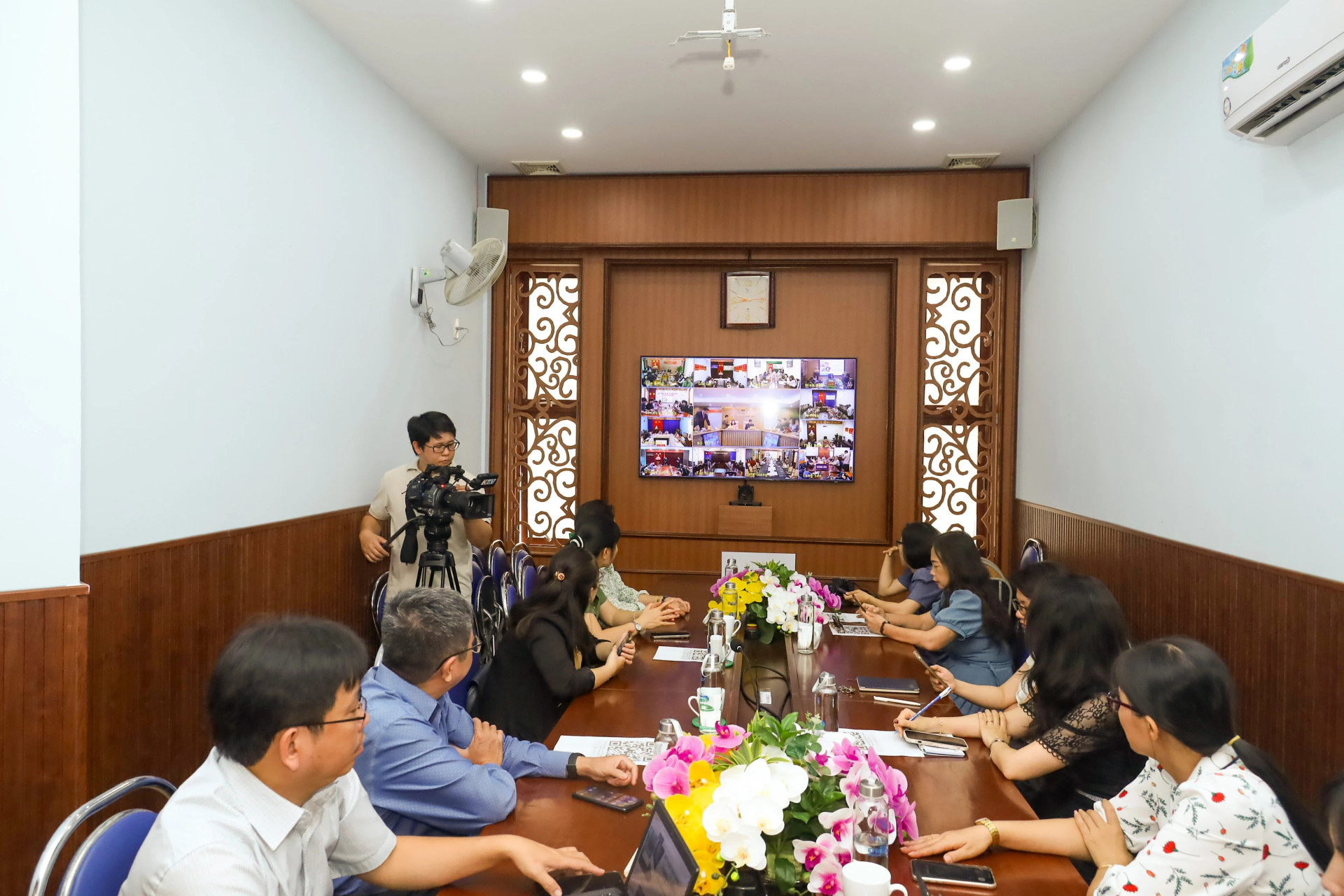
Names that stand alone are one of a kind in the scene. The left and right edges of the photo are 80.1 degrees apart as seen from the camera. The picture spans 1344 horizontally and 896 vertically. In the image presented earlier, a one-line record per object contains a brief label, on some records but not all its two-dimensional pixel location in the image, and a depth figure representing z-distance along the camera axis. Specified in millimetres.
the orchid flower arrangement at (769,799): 1229
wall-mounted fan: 4492
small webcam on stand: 5785
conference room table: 1490
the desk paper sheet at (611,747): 1991
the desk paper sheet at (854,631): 3449
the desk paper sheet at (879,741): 2062
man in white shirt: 1138
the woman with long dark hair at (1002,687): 2445
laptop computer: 1103
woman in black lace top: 2016
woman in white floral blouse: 1375
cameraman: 3889
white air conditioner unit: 2266
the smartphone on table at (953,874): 1428
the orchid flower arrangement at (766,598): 3004
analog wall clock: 5883
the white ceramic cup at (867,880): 1204
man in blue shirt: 1642
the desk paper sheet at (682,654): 2985
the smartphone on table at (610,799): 1689
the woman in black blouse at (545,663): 2611
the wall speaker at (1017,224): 5227
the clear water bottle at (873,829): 1389
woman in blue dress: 3018
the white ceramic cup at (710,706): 2078
